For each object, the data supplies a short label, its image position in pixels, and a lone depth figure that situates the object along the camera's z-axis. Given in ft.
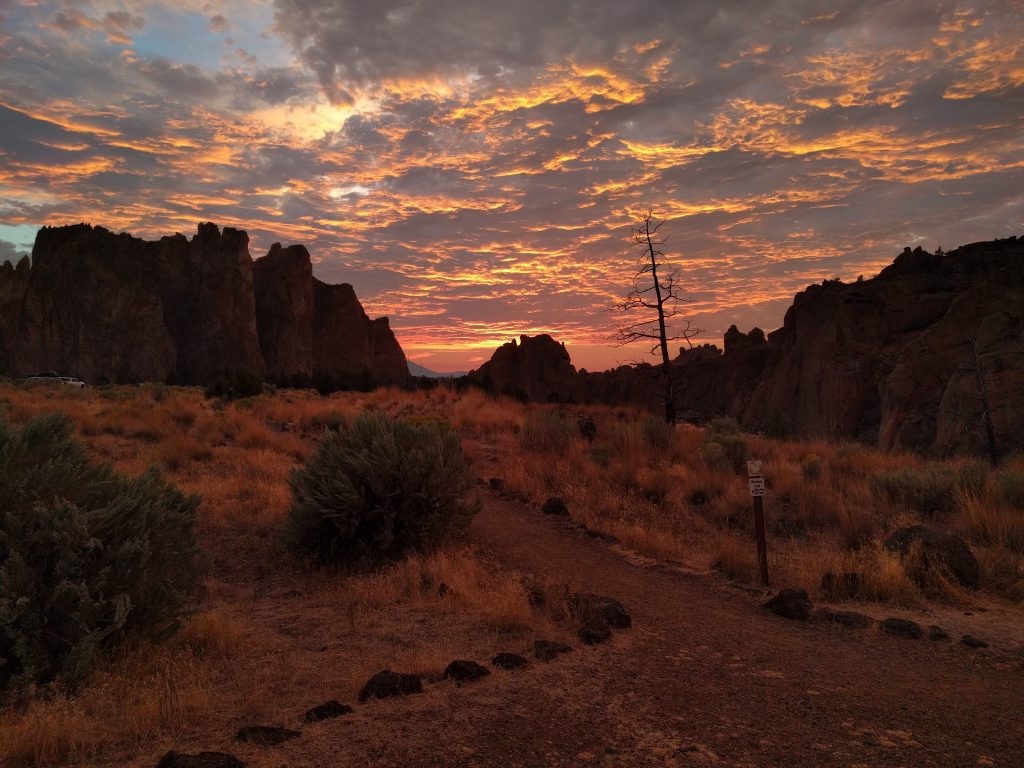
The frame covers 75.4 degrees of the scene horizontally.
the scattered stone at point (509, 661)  15.39
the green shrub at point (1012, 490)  30.52
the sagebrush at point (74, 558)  13.15
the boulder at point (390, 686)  13.38
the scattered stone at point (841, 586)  22.71
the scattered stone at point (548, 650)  16.16
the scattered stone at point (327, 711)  12.25
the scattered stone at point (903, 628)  19.03
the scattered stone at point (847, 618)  19.78
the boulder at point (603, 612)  19.21
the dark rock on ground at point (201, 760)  10.02
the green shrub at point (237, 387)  87.88
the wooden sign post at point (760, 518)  24.62
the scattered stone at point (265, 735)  11.19
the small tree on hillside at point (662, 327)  56.80
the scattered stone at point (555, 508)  36.68
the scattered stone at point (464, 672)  14.43
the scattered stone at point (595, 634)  17.62
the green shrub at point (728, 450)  46.64
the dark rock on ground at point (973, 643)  18.04
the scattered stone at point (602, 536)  31.85
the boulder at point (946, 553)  23.11
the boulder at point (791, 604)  20.77
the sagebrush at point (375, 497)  26.27
